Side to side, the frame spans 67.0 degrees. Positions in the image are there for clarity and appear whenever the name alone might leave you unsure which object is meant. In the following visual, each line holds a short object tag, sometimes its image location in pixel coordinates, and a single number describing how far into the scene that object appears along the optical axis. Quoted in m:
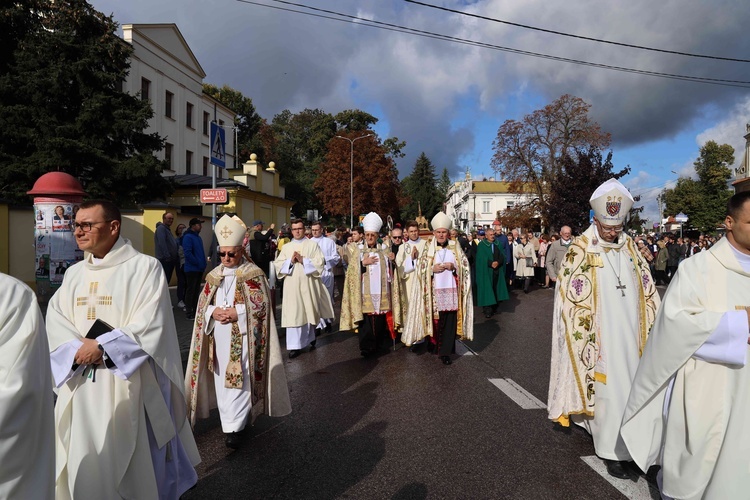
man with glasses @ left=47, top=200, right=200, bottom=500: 2.93
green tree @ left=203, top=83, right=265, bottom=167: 53.69
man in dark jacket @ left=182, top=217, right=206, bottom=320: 11.55
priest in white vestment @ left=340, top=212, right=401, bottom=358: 8.47
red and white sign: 10.95
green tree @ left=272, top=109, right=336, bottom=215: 54.54
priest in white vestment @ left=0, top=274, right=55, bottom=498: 1.90
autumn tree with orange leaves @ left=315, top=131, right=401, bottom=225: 49.44
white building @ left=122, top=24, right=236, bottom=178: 30.12
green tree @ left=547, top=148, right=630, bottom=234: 31.56
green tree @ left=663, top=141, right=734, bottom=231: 56.44
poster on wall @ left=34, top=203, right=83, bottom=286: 7.43
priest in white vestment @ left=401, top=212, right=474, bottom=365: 7.82
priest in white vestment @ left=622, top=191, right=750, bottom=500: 2.75
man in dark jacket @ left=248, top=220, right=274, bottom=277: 13.41
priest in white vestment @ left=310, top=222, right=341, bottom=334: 10.91
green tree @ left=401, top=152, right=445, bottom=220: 94.19
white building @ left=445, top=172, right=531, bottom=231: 109.25
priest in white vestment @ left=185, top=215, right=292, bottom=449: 4.61
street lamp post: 46.01
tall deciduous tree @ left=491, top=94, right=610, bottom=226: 41.88
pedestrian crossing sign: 10.46
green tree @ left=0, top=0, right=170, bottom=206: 17.61
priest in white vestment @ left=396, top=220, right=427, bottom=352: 8.73
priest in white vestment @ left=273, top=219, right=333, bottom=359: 8.62
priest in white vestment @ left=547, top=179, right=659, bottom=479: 4.21
